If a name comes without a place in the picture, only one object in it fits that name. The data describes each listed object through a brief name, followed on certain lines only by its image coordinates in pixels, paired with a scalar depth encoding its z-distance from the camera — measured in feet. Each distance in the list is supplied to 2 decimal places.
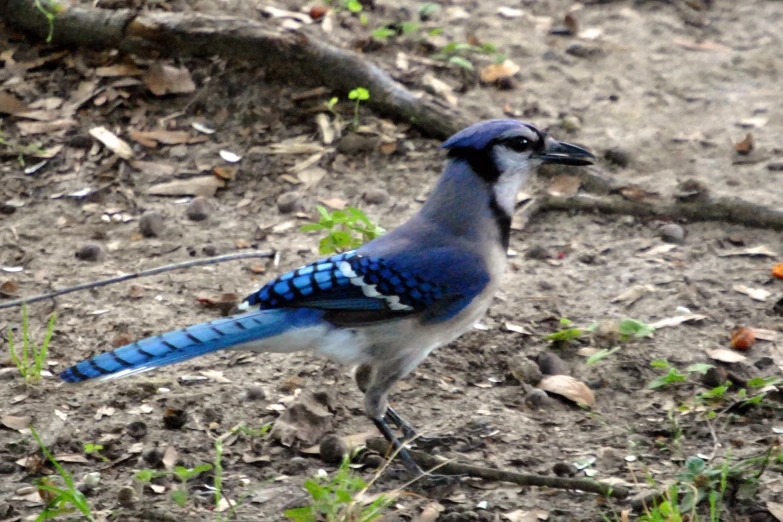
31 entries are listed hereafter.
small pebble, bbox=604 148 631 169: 32.60
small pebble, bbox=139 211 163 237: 29.60
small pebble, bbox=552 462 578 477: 20.57
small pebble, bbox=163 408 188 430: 21.80
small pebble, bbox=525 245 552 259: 29.14
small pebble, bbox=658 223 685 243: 29.63
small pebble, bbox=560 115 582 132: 34.04
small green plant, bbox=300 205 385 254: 25.50
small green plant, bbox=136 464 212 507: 18.24
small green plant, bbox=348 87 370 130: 32.78
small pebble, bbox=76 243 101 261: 28.30
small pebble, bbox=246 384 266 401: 23.08
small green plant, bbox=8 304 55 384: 22.48
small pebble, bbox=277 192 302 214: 30.76
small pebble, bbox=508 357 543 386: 24.02
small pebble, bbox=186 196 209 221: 30.30
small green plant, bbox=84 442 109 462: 20.44
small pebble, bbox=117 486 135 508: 19.11
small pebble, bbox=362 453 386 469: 21.65
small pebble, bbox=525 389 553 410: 23.11
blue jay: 21.71
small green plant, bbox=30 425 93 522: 17.54
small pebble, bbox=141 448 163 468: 20.65
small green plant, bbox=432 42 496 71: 36.50
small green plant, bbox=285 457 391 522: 17.40
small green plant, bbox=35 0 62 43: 34.01
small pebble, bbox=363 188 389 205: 31.09
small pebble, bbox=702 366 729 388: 23.26
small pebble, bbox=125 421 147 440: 21.56
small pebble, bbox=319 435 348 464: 21.15
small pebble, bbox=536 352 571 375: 24.27
